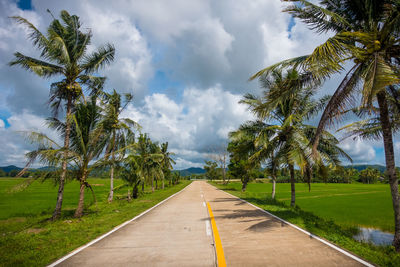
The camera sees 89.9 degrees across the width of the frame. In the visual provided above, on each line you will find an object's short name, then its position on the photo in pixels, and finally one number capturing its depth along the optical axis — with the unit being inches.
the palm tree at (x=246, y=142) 500.4
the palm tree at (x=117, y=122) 634.2
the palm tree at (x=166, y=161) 1490.7
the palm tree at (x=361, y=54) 185.9
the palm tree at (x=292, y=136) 397.3
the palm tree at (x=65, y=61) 385.1
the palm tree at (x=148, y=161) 848.9
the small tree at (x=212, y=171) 3127.0
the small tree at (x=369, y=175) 3565.0
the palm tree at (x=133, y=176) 758.7
